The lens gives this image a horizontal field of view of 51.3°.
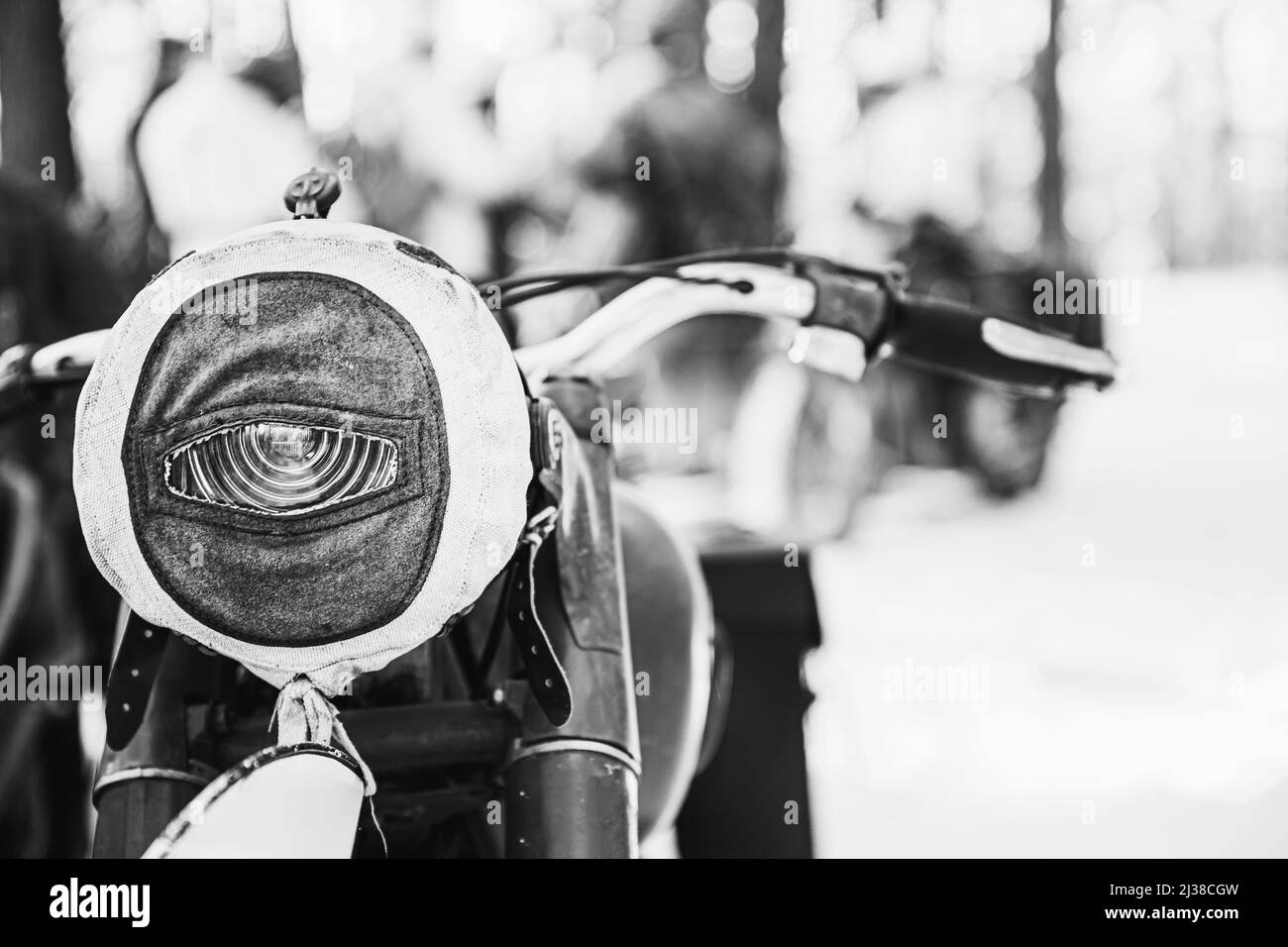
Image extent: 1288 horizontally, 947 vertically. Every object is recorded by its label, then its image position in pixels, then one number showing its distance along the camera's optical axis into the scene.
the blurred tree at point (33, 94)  5.44
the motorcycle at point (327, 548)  0.79
